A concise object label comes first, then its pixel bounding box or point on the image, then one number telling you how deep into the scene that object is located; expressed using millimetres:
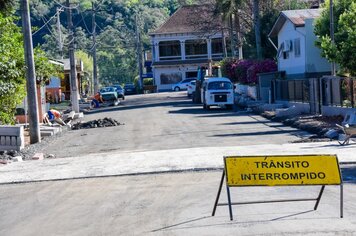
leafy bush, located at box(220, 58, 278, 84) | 58500
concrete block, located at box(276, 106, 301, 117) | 38756
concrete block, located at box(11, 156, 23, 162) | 25031
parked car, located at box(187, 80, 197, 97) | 71744
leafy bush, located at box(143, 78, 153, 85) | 112469
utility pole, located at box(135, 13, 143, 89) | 102894
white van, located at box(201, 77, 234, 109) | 50156
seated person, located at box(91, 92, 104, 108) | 65875
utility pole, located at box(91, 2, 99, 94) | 78075
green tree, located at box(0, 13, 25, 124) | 30781
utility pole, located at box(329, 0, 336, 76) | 37375
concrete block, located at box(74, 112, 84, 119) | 49306
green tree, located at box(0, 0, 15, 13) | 26781
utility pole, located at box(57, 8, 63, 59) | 68012
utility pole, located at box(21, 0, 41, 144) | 31422
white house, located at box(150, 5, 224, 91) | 101500
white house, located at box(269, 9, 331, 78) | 49469
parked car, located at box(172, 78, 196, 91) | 96312
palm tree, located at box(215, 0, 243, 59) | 65625
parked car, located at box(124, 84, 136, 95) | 102438
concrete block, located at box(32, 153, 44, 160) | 25452
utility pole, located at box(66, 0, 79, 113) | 50781
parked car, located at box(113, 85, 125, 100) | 79738
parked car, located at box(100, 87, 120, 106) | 69094
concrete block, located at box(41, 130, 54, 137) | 35219
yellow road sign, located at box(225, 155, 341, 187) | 11914
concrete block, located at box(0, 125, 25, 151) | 27922
